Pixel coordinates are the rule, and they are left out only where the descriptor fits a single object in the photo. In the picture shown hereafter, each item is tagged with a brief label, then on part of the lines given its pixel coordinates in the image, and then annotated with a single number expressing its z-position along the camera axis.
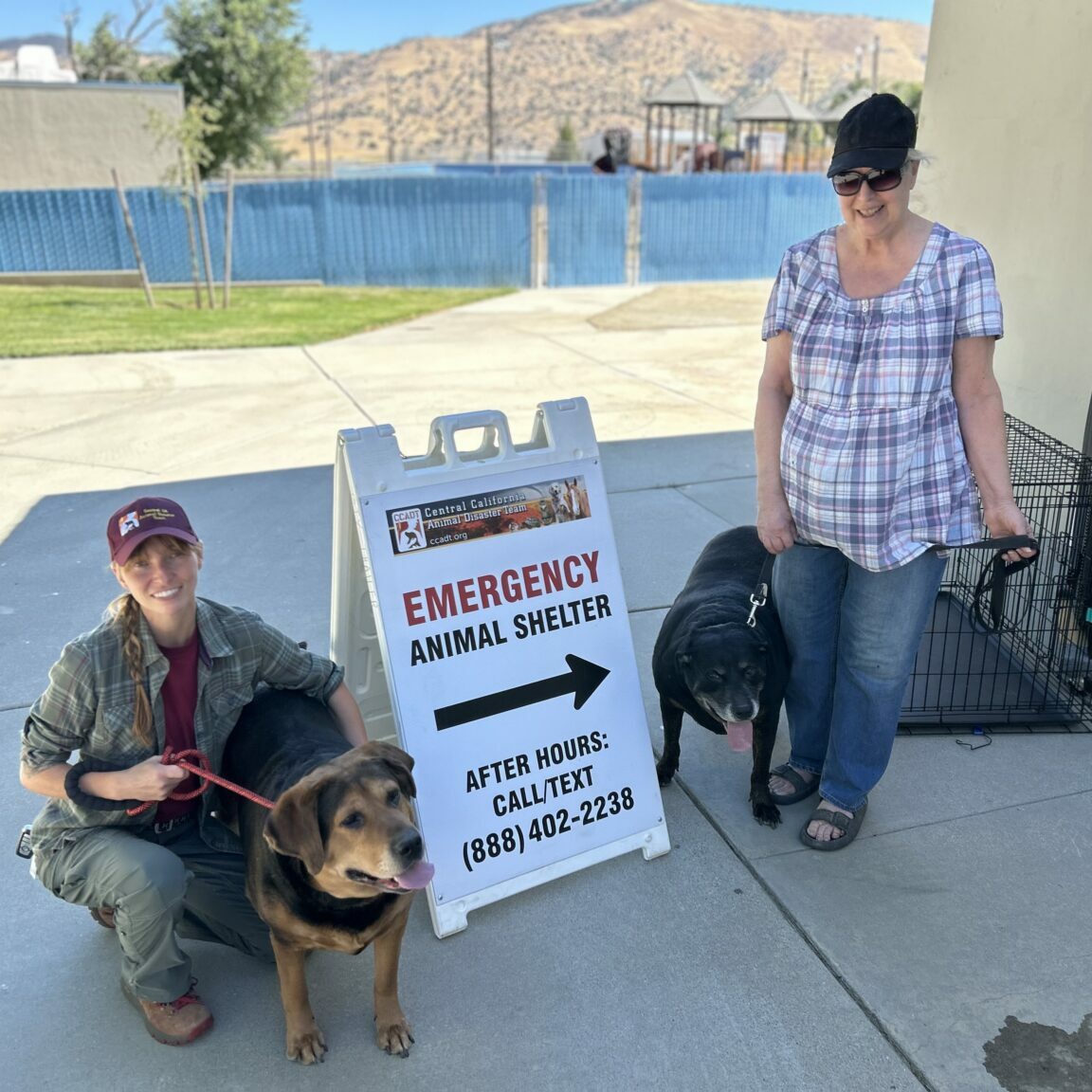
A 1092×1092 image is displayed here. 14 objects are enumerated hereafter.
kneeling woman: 2.30
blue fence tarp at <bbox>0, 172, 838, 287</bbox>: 17.80
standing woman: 2.52
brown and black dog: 2.05
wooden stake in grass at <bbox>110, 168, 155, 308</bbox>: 14.66
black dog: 2.96
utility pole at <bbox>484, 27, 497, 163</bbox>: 51.78
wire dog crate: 3.72
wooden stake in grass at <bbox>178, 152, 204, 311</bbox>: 15.57
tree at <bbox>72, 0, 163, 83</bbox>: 41.62
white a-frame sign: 2.66
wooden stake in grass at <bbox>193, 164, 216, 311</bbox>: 15.02
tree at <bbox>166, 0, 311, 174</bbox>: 32.72
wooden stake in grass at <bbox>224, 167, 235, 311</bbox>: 15.42
